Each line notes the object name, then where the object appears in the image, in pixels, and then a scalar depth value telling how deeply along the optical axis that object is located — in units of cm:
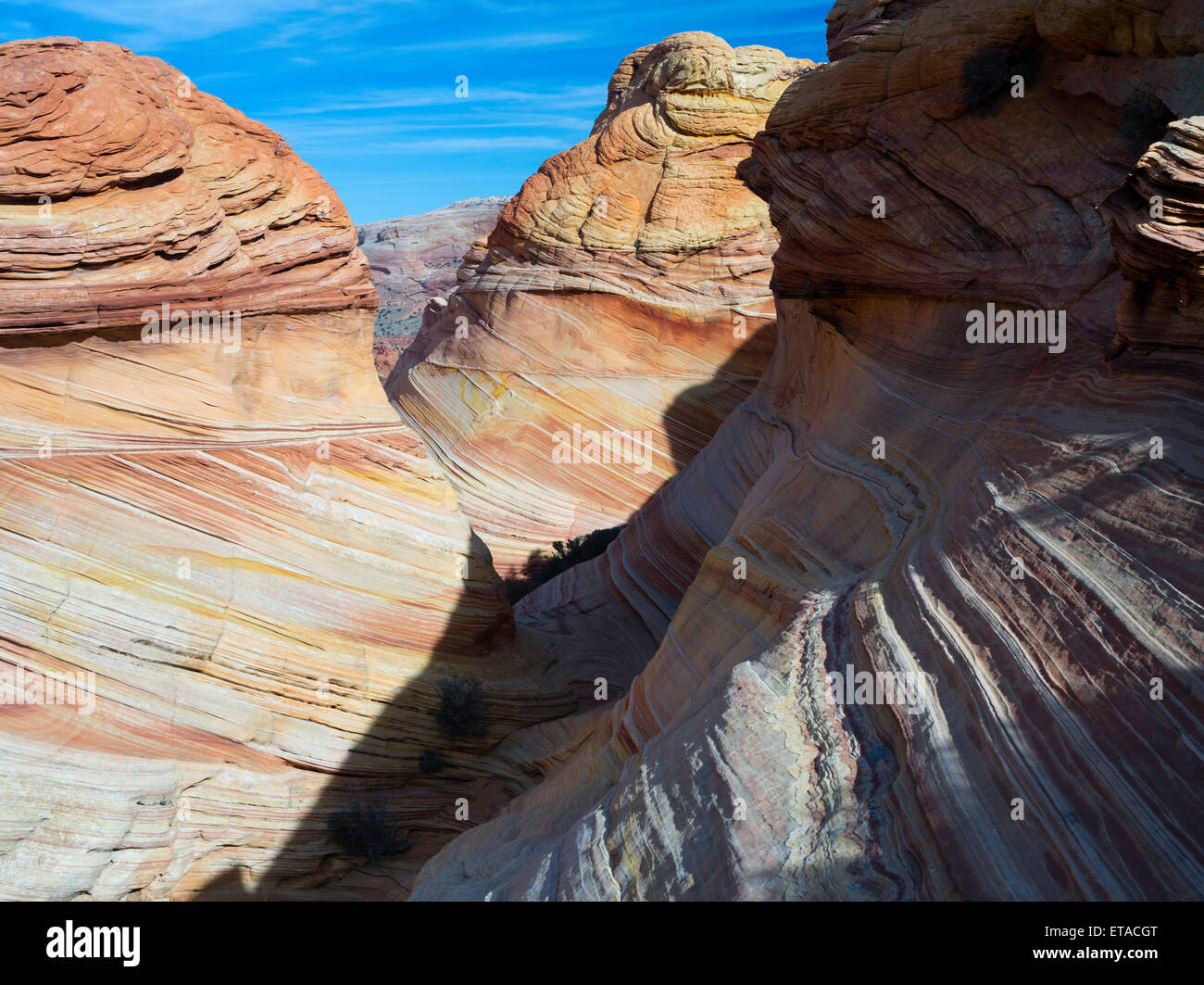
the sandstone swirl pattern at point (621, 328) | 1756
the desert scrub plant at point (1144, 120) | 674
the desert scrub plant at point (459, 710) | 934
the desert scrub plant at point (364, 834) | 845
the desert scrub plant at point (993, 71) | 815
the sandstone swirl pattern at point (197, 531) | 762
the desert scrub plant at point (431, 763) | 920
